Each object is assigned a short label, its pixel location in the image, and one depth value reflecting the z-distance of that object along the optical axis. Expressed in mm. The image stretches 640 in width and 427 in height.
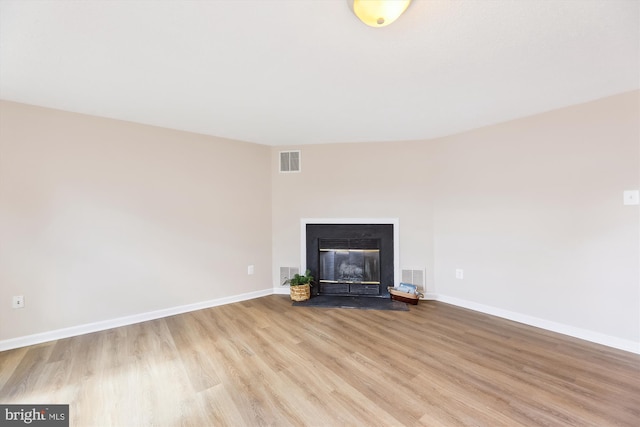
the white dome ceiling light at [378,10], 1071
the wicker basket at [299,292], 3189
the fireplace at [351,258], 3322
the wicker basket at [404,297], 3021
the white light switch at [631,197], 1967
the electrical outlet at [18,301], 2107
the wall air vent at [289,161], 3479
